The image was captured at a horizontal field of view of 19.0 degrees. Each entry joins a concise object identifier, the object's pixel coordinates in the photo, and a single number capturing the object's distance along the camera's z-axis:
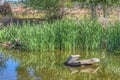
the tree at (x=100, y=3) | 18.31
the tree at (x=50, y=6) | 19.06
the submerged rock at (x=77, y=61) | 10.05
